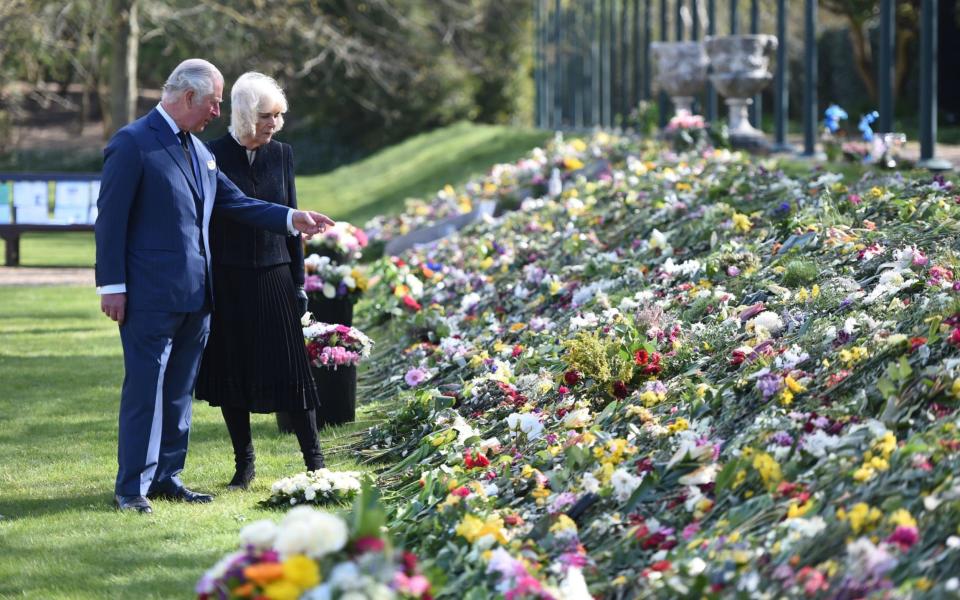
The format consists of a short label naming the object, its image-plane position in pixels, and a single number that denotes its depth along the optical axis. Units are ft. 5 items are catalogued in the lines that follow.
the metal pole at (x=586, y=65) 124.16
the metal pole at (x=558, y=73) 125.29
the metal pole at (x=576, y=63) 126.21
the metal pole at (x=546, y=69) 134.10
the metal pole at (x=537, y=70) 142.20
